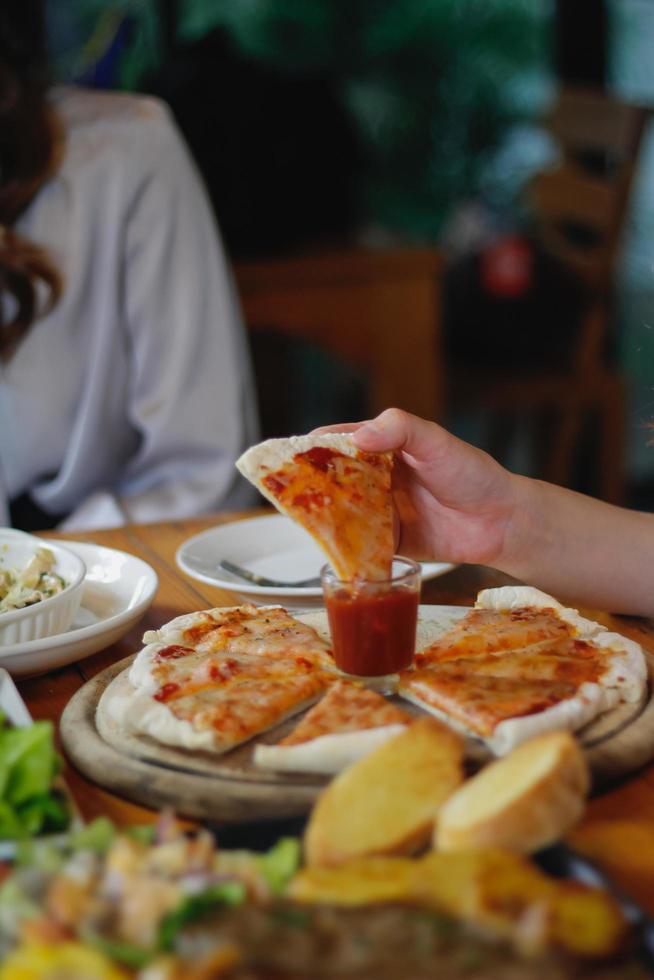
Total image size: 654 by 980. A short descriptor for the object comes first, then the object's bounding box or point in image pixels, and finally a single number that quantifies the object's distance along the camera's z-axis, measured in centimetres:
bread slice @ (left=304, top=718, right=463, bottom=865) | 84
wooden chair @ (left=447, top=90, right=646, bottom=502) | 397
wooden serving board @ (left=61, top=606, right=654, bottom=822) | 100
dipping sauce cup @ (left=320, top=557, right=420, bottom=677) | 121
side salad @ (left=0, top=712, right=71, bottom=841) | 91
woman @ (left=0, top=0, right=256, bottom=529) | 245
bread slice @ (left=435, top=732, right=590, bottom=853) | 81
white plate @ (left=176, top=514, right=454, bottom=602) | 160
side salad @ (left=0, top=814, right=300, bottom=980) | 68
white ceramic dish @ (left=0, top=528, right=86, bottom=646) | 132
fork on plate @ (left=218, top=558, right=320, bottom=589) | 164
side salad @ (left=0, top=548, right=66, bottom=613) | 143
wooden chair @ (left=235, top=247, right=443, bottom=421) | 378
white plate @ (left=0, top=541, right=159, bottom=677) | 128
